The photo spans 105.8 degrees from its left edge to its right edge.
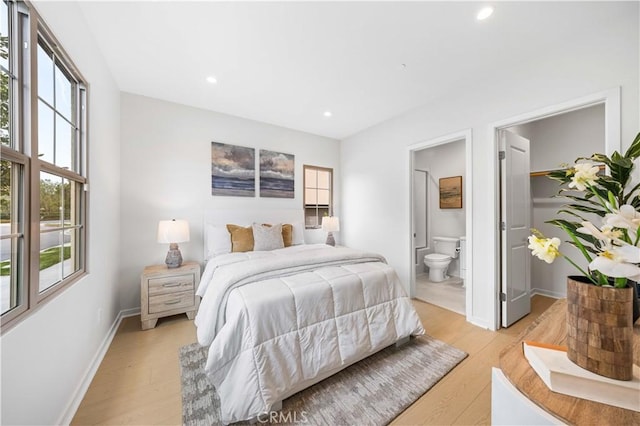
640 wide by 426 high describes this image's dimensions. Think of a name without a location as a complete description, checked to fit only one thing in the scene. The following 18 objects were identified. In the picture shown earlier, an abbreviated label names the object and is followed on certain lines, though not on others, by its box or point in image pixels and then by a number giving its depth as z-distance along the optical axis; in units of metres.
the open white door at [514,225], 2.54
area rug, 1.47
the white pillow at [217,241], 3.03
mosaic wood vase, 0.64
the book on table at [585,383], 0.61
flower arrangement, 0.61
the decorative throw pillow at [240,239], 3.03
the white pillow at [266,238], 3.13
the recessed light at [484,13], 1.69
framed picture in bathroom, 4.33
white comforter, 1.45
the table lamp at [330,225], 4.00
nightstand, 2.52
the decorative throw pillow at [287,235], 3.48
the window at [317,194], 4.31
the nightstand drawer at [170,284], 2.54
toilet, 4.12
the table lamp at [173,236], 2.68
